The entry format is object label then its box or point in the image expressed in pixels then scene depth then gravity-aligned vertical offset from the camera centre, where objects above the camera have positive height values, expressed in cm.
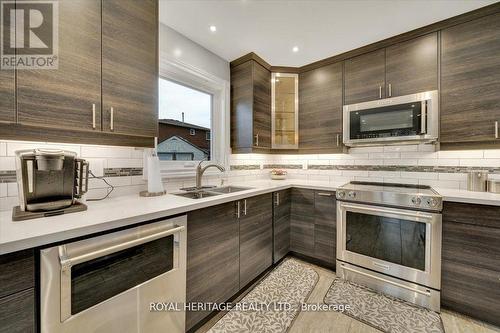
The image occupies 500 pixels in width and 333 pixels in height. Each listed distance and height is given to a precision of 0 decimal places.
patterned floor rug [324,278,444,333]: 148 -115
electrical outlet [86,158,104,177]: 147 -1
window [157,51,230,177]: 203 +61
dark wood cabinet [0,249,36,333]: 73 -46
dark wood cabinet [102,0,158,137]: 125 +64
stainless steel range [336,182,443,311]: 166 -66
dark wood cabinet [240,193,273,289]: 179 -66
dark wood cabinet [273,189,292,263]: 223 -64
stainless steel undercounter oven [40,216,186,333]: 84 -56
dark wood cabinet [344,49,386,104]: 223 +99
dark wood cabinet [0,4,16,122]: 92 +32
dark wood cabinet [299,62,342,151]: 252 +73
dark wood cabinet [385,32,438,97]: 196 +99
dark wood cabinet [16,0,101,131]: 99 +43
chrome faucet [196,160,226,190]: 204 -9
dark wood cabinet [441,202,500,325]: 148 -71
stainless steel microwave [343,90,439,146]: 193 +46
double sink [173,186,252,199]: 189 -26
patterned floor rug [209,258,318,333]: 149 -115
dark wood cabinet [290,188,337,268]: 220 -66
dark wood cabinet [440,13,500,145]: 171 +74
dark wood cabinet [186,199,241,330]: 137 -66
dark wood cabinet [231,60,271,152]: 248 +73
